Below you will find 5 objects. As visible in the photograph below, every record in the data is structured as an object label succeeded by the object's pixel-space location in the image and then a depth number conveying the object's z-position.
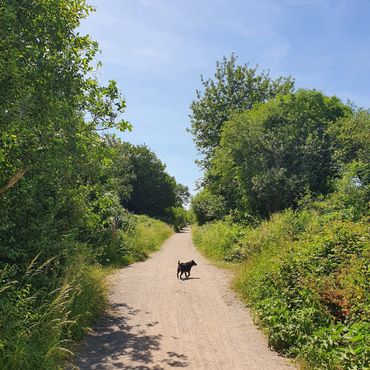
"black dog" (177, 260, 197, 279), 13.66
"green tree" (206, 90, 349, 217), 18.67
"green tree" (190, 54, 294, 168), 34.03
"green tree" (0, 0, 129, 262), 6.06
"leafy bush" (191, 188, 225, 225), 27.31
